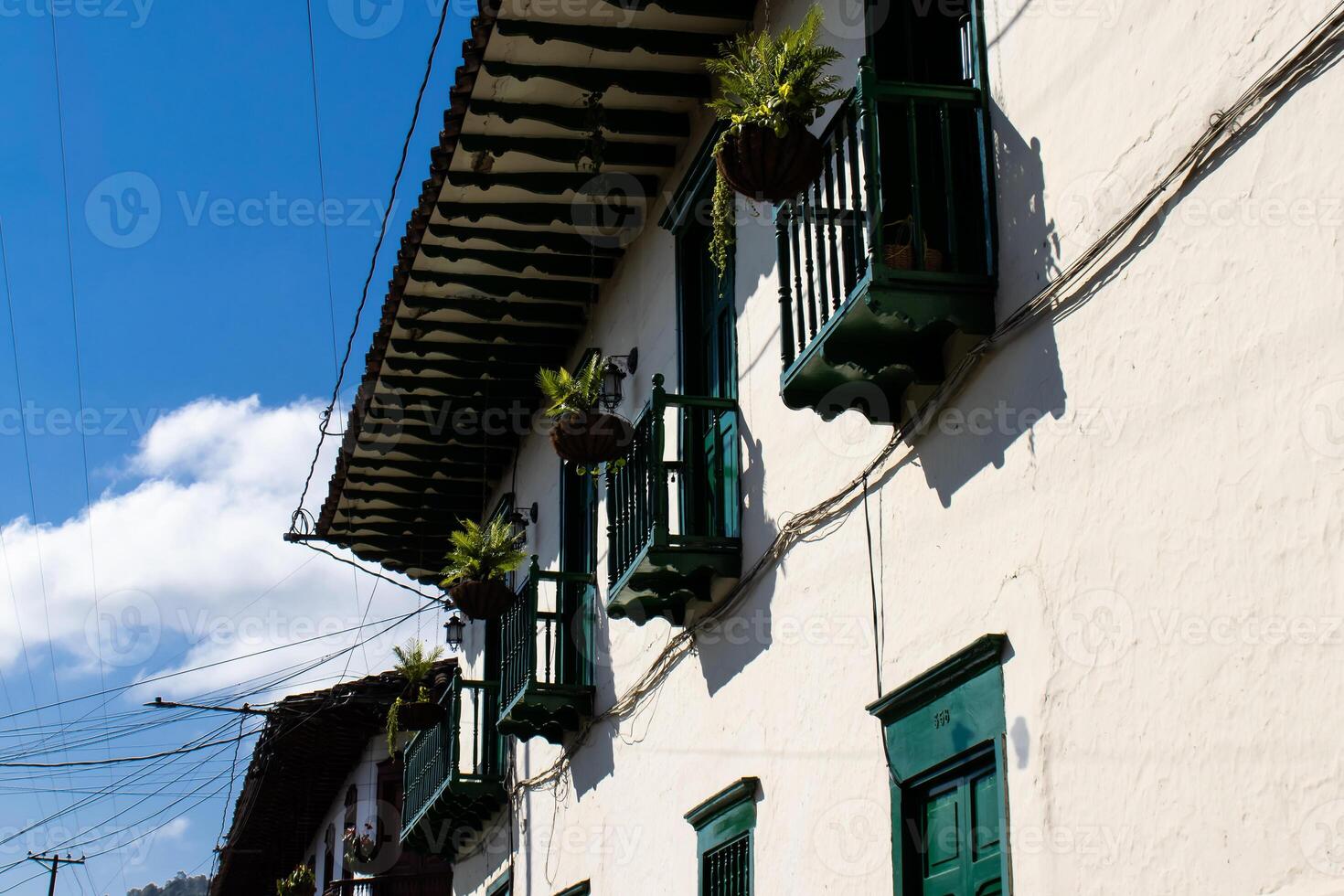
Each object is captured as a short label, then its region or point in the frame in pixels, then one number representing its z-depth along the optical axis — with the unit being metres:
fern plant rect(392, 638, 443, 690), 15.25
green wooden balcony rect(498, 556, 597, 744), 10.88
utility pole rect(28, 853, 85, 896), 51.69
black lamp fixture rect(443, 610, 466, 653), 15.57
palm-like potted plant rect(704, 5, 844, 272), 6.51
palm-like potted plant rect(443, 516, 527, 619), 12.21
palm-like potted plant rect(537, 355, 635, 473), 9.55
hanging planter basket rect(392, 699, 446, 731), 14.52
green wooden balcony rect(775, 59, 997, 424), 5.82
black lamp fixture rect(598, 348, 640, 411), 10.55
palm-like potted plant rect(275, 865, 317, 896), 25.66
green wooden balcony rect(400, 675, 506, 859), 13.40
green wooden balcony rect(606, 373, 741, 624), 8.34
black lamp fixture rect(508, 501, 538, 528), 13.64
